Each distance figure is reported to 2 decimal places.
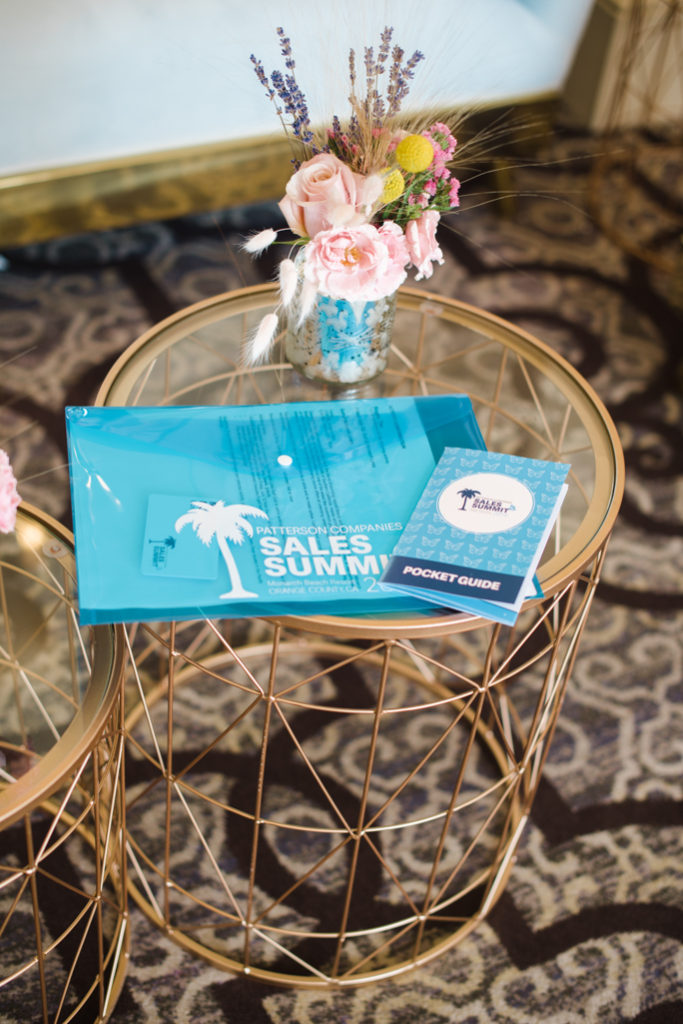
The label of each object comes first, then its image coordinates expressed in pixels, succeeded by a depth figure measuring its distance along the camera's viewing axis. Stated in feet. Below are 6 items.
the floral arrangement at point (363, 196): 2.72
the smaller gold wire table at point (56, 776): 2.60
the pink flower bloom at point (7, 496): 2.54
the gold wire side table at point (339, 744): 3.28
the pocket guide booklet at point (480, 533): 2.54
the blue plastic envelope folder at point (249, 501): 2.49
